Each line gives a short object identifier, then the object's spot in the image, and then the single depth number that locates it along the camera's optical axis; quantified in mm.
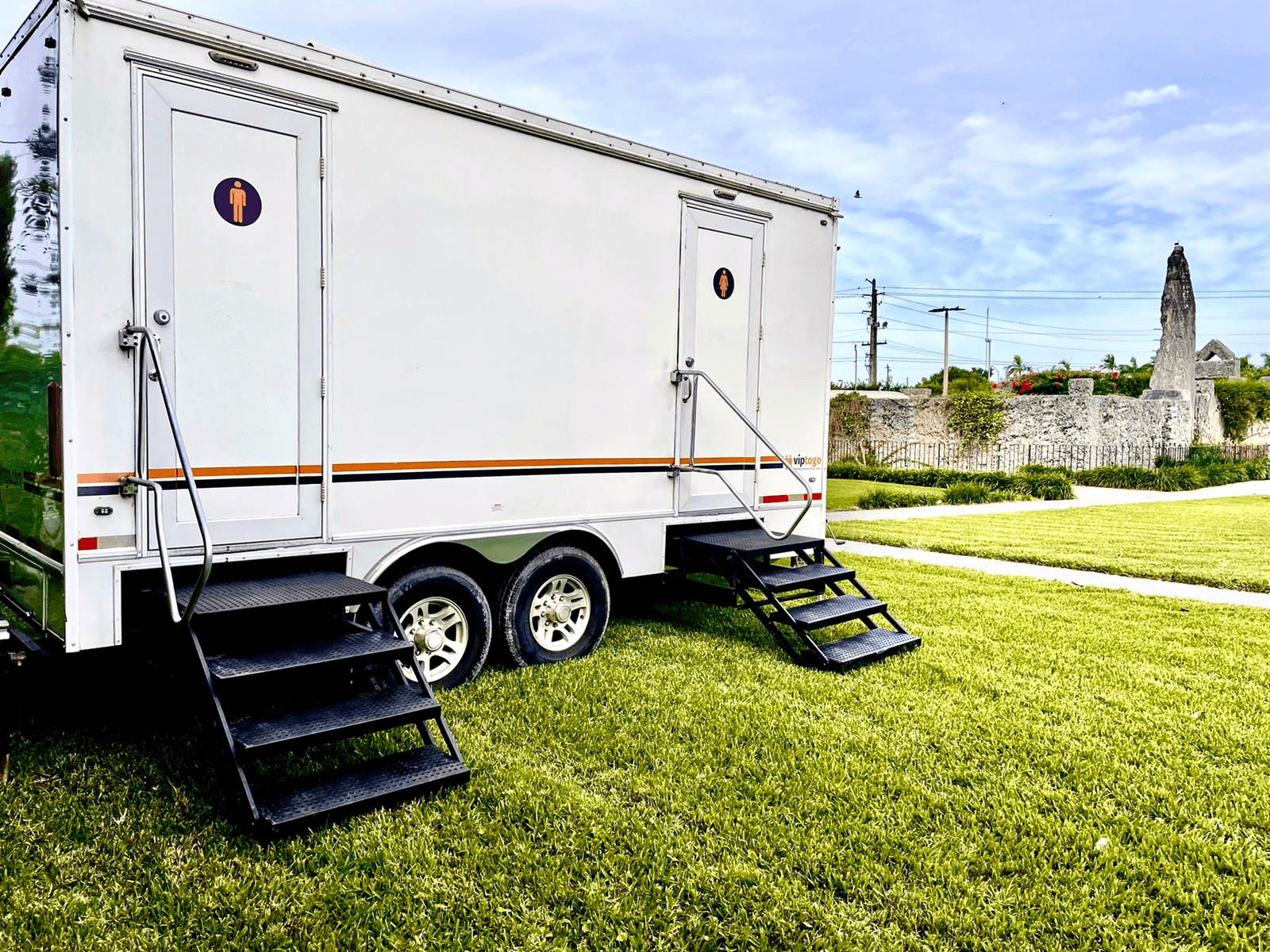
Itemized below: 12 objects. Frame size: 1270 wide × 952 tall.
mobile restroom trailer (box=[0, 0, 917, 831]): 3867
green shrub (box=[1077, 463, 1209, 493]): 19312
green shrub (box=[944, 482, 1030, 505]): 16391
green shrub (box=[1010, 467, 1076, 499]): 17016
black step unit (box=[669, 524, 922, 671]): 5812
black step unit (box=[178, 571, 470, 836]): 3549
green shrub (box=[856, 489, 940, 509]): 15495
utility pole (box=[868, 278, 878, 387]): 44312
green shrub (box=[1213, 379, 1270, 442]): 27062
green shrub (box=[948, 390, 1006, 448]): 23125
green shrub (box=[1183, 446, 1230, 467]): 22734
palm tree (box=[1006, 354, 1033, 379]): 40169
